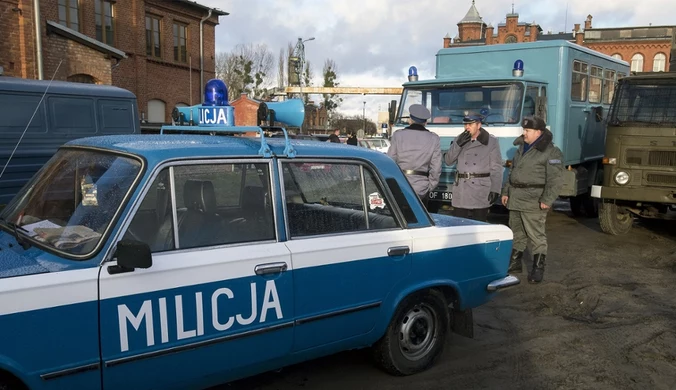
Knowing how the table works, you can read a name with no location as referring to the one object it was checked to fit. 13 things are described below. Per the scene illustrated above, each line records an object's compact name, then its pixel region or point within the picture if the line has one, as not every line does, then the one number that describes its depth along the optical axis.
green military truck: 8.53
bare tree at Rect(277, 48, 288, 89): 46.36
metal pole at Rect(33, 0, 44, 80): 14.91
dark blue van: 8.59
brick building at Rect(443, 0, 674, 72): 54.69
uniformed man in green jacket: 6.30
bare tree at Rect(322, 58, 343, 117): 50.88
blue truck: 8.77
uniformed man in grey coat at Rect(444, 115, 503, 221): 6.39
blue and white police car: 2.56
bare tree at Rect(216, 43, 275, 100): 40.29
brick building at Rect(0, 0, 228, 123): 15.07
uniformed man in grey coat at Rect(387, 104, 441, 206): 6.26
